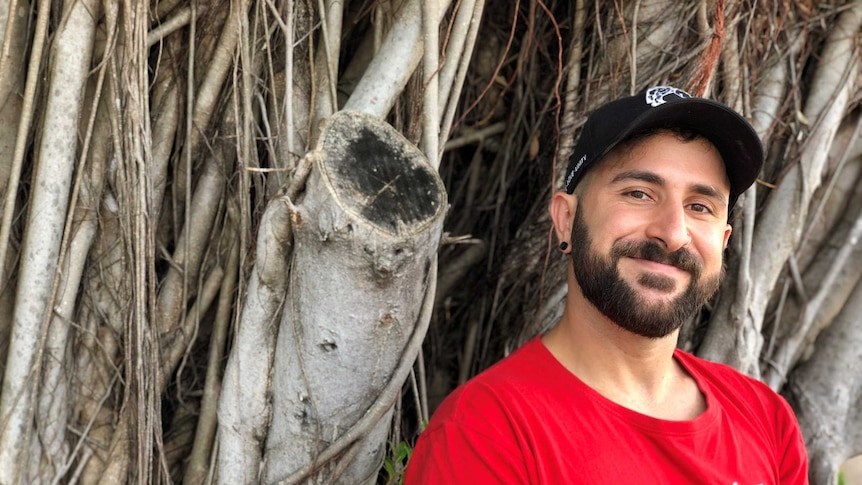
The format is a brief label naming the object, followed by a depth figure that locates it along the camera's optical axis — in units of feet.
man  4.95
